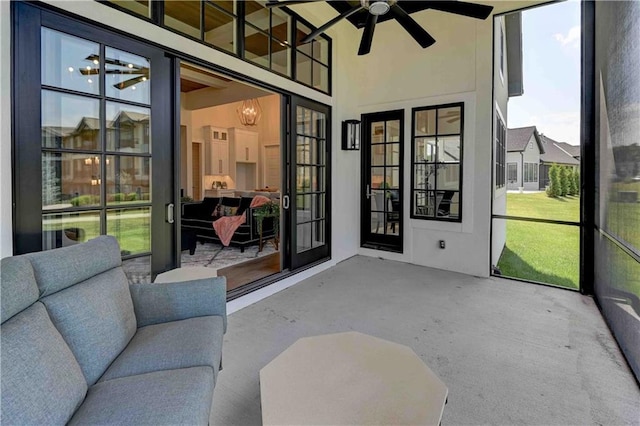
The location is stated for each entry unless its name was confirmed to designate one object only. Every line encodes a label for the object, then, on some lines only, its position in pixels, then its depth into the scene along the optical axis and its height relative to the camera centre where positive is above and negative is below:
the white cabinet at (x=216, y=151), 9.76 +1.49
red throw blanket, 5.47 -0.45
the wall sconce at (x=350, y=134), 5.11 +1.04
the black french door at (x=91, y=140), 1.96 +0.41
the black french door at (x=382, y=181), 5.39 +0.34
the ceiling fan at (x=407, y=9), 2.65 +1.62
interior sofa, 5.62 -0.38
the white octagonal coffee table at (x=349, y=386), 1.27 -0.83
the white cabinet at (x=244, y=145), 10.22 +1.77
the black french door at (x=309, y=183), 4.16 +0.24
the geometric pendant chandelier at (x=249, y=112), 9.16 +2.48
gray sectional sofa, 1.12 -0.66
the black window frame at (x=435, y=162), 4.70 +0.56
